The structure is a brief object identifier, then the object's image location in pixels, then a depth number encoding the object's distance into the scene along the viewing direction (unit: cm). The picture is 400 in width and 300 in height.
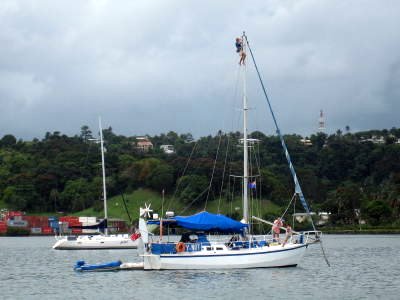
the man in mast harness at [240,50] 6438
